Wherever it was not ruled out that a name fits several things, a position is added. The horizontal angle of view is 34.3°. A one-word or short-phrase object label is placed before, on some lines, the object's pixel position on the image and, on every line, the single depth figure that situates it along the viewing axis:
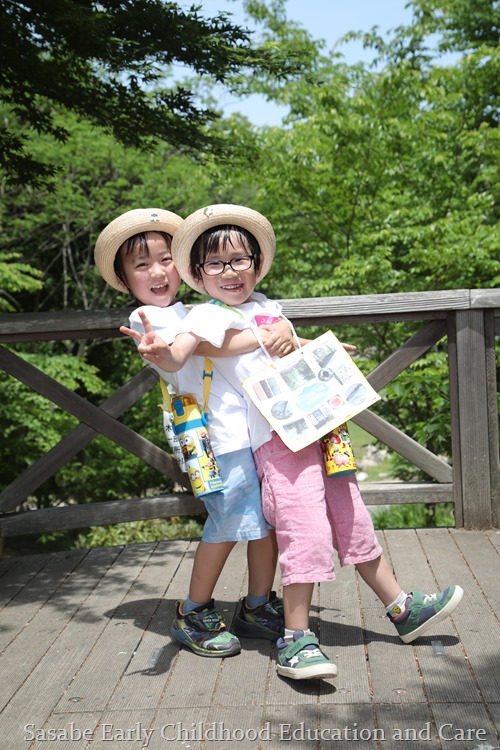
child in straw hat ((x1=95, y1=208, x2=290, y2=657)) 2.73
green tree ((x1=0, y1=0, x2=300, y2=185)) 4.23
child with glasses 2.58
